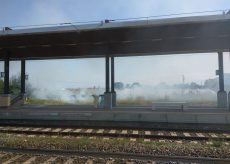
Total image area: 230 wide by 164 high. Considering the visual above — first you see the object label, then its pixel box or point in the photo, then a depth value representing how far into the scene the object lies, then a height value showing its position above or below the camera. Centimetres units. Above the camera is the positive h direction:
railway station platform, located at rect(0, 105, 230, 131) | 1522 -184
